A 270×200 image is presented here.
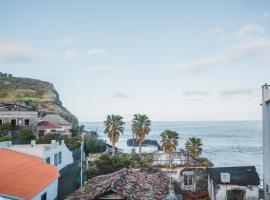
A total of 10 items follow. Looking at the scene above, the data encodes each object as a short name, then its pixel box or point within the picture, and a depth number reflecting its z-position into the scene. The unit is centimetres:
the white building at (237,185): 4131
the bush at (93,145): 7588
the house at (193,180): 4931
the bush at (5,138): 5431
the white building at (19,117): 8475
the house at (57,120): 10655
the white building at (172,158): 5200
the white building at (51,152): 4297
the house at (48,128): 8525
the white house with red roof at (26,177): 2637
